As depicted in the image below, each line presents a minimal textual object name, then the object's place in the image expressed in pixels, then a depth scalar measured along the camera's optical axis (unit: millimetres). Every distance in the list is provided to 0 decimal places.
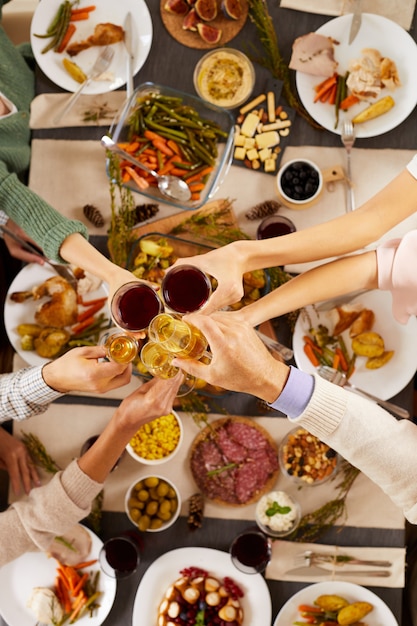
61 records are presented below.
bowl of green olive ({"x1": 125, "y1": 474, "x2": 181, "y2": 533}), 2039
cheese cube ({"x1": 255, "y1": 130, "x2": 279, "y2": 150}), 2137
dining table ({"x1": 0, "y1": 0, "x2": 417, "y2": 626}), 2064
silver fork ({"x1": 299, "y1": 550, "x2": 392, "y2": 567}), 2039
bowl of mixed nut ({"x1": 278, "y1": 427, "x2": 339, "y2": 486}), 2025
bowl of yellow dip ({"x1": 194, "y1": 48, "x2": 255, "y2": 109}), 2160
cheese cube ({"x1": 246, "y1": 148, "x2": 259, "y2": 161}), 2141
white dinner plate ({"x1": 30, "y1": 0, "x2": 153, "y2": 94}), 2141
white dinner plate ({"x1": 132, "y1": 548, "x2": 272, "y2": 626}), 2014
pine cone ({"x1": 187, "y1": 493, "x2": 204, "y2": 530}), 2062
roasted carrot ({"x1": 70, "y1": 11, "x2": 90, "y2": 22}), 2141
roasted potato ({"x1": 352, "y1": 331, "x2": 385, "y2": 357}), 1992
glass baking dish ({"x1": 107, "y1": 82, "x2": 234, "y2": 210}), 2113
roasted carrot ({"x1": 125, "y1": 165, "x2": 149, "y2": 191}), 2105
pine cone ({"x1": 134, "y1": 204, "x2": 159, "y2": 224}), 2156
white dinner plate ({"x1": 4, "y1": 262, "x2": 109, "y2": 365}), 2090
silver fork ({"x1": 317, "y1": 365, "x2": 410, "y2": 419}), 1951
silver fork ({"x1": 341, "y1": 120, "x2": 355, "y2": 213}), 2064
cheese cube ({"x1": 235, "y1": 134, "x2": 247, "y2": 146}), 2143
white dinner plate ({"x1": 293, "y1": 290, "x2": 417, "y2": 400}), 2014
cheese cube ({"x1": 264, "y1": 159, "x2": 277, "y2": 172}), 2135
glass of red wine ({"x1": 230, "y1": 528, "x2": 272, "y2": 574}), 1979
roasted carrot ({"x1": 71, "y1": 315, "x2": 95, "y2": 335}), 2107
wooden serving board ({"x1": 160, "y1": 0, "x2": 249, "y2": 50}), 2182
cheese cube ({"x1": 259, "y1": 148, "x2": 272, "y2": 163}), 2139
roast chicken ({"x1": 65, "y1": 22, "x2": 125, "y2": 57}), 2123
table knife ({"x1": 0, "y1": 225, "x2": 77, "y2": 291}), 2135
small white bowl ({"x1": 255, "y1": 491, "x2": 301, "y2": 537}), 2021
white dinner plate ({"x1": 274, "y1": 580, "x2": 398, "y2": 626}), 1978
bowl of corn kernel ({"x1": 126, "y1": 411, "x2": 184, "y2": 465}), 2066
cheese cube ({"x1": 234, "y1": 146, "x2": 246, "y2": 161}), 2148
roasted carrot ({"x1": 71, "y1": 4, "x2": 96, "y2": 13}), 2139
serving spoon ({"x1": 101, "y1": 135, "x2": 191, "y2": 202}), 2100
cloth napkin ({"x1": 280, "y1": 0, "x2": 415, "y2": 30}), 2129
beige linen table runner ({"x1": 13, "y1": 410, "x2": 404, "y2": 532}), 2066
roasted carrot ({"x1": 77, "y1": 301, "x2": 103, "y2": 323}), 2109
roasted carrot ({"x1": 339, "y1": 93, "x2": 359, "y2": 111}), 2090
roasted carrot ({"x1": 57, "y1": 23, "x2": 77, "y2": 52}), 2145
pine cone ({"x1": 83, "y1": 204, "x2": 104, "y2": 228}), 2150
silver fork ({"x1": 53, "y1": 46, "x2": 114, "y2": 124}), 2129
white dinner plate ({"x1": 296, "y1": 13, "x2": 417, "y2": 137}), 2076
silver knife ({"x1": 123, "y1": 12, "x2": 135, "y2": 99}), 2135
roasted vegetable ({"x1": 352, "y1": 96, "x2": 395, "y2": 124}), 2064
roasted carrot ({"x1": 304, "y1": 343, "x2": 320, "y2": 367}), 2027
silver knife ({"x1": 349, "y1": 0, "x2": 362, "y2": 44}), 2074
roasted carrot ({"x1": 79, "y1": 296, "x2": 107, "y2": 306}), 2115
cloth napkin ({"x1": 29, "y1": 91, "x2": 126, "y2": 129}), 2191
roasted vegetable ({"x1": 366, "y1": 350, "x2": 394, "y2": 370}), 2006
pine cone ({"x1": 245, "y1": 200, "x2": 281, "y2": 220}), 2117
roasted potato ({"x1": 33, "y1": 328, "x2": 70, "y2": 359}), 2062
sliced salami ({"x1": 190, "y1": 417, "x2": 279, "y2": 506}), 2080
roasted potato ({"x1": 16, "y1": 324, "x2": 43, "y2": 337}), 2088
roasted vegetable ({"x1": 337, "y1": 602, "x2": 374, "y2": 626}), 1959
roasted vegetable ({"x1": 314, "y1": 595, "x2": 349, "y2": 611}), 1984
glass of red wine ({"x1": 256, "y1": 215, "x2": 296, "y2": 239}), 2068
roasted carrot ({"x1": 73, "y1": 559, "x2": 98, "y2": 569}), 2064
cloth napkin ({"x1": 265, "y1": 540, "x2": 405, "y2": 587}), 2037
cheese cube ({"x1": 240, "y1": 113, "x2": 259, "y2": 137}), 2141
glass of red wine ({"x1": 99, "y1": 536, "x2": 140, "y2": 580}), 2012
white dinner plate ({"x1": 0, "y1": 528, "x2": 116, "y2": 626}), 2041
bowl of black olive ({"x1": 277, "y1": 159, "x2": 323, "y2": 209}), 2061
